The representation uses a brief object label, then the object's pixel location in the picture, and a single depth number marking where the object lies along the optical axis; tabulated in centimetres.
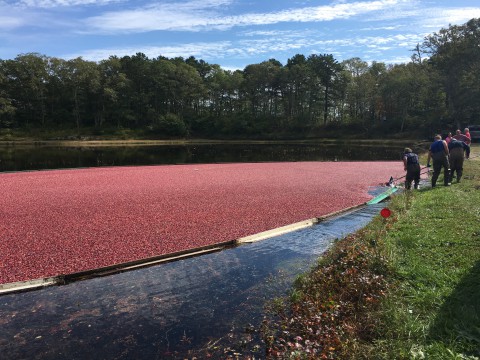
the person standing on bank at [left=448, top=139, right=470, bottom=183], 1393
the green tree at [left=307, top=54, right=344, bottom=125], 7550
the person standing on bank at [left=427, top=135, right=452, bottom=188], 1372
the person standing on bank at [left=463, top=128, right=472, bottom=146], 1956
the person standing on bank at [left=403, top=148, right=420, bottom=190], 1412
